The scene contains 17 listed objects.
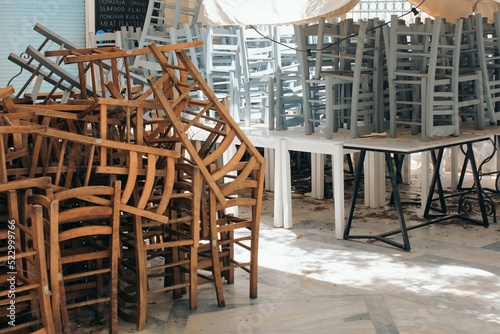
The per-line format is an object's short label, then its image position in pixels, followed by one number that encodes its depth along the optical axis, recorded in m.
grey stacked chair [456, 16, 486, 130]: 6.05
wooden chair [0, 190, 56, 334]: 3.36
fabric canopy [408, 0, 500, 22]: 7.17
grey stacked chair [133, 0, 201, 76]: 7.01
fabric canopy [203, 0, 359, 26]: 5.77
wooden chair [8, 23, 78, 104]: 4.43
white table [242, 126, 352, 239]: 5.64
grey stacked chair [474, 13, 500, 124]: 6.14
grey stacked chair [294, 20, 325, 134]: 6.12
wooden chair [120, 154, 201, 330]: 3.75
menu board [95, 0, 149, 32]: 10.50
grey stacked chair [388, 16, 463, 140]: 5.55
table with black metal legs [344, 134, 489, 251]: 5.32
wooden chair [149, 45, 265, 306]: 3.88
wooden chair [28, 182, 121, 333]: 3.43
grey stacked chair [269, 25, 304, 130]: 6.42
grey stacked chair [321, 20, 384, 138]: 5.78
